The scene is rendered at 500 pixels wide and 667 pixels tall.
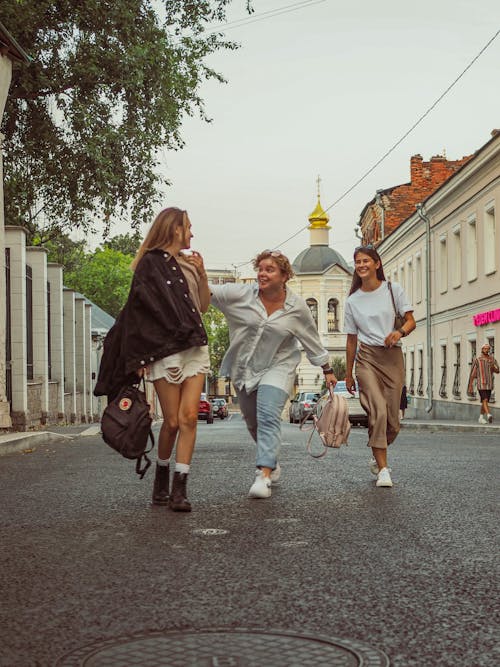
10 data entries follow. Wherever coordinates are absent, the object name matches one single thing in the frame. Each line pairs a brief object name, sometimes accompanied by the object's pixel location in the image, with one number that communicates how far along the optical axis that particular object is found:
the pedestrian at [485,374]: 26.08
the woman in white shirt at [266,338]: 7.75
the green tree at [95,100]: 21.16
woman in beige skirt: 8.88
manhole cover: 3.38
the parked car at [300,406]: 44.09
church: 95.06
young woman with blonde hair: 6.79
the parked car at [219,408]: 82.44
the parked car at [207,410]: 54.97
